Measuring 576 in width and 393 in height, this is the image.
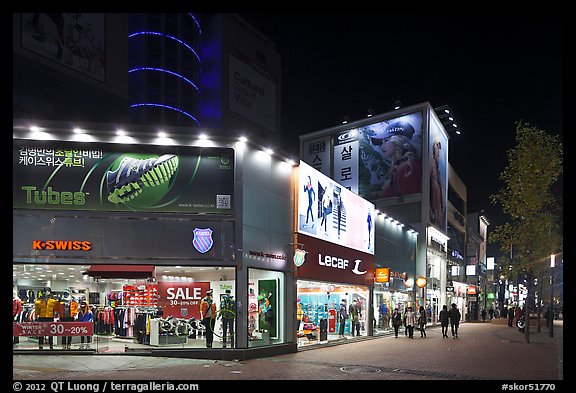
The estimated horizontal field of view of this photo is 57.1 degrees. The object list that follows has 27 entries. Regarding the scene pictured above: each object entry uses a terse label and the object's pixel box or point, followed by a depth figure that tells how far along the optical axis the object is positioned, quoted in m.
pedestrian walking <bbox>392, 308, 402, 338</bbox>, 26.56
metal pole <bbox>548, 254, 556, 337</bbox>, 24.58
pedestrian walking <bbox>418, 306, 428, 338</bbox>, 26.96
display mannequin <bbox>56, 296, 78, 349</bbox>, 15.34
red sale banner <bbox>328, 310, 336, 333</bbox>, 22.54
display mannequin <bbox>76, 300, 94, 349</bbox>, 15.41
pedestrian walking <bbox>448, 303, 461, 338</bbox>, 26.34
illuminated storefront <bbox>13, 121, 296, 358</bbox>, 14.87
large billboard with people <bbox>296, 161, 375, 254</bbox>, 19.14
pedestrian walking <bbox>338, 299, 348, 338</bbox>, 23.36
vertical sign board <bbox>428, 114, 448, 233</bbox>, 44.09
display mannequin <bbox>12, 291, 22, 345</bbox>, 14.88
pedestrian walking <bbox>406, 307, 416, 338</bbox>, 25.97
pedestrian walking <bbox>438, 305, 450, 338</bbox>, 26.92
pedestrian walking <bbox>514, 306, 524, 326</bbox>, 35.86
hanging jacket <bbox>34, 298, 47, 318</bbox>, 15.12
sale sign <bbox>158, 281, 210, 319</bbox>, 15.79
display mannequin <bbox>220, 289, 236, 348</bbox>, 15.61
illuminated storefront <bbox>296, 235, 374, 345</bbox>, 19.58
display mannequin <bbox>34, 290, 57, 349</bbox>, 15.13
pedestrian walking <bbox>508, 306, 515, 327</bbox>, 39.57
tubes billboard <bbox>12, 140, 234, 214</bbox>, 14.88
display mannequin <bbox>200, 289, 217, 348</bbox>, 15.45
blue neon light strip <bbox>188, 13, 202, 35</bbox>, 79.80
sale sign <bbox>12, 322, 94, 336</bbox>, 14.66
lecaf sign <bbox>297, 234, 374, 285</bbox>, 19.11
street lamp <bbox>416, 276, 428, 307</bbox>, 32.61
